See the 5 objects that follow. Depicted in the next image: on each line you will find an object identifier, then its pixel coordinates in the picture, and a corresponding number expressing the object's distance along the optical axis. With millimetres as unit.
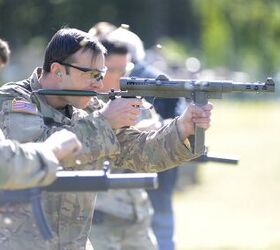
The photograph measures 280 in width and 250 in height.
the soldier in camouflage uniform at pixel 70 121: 11305
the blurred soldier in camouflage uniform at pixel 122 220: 15922
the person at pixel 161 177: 16594
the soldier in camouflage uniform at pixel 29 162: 9289
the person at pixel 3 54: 15492
